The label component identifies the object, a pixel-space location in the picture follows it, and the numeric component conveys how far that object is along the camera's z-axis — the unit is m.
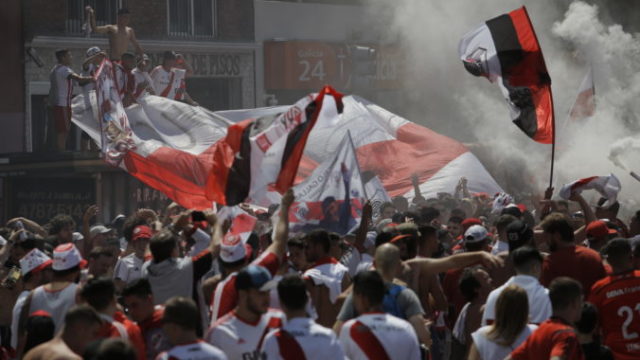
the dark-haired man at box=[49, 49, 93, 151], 34.75
